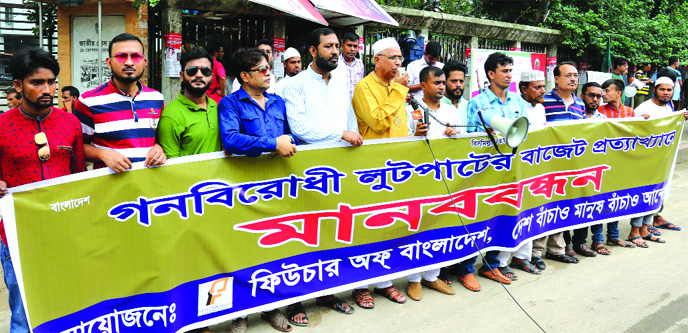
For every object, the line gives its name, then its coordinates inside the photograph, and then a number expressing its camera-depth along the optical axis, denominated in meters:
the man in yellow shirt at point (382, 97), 4.20
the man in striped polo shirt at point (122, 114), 3.30
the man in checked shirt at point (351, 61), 6.22
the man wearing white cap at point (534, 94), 5.15
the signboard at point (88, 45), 7.21
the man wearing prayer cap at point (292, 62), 6.19
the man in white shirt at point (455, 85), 4.88
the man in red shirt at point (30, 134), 2.99
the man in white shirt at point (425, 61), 6.88
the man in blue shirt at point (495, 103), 4.84
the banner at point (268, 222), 3.07
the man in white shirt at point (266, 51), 5.62
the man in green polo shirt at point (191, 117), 3.46
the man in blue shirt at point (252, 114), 3.50
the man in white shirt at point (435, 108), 4.51
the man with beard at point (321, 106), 3.98
